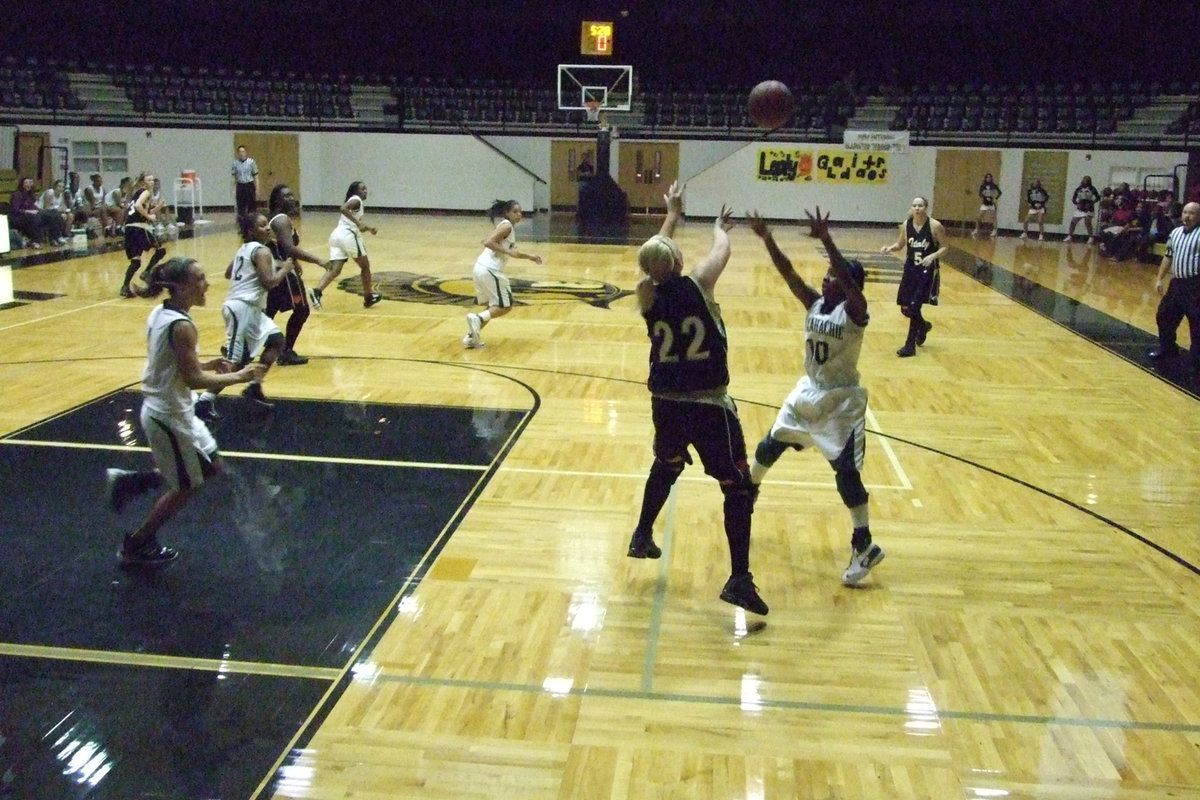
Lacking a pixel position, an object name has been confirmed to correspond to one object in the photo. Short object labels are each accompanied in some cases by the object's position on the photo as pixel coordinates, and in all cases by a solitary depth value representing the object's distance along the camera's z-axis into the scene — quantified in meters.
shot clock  27.62
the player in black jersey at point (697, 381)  4.76
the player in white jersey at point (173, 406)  5.13
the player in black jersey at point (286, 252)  9.34
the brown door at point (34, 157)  24.30
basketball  7.47
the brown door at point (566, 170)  30.41
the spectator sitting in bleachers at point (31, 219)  18.72
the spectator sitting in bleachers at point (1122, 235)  21.22
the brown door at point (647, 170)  30.27
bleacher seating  27.02
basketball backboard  26.95
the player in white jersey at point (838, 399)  5.31
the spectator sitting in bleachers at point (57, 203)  19.55
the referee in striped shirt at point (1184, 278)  10.53
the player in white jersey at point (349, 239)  12.86
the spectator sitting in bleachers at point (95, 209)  20.94
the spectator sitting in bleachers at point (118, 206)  21.56
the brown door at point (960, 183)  27.64
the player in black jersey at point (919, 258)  10.77
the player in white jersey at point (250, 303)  8.20
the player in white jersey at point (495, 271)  10.79
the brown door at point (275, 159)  29.36
